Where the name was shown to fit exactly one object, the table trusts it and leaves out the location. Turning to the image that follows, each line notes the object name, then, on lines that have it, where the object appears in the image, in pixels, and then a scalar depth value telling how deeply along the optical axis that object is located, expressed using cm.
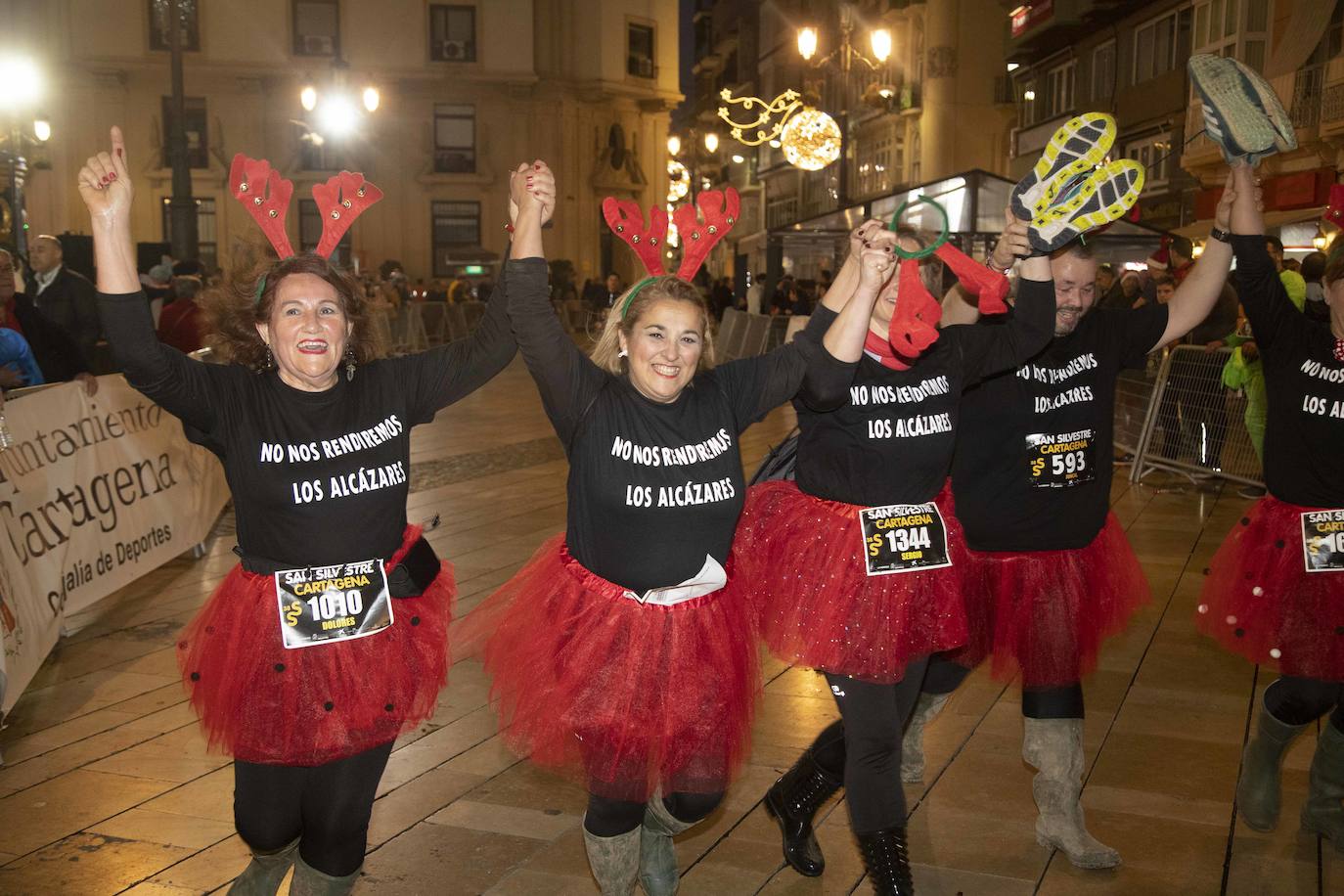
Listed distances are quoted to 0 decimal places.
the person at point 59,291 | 941
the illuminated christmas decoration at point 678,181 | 4828
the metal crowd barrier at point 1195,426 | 1140
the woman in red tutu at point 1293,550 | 432
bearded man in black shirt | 430
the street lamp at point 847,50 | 1675
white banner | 643
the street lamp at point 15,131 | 1578
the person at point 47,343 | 780
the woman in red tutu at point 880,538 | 381
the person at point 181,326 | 1118
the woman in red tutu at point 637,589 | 351
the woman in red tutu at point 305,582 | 331
